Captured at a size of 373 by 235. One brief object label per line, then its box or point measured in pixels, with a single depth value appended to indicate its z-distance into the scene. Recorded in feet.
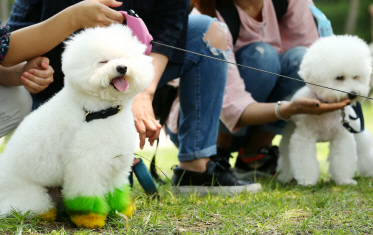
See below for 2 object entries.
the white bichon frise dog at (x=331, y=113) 9.06
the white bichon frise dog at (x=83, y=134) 7.48
